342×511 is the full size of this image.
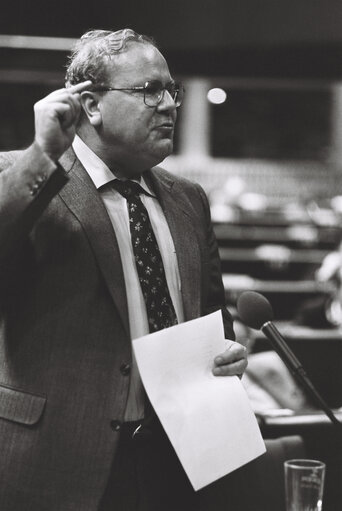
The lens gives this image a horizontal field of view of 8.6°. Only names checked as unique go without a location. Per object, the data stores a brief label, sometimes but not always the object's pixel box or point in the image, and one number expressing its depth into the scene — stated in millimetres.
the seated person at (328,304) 9854
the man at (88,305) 4113
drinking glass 4169
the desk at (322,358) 8723
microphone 4106
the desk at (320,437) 5115
